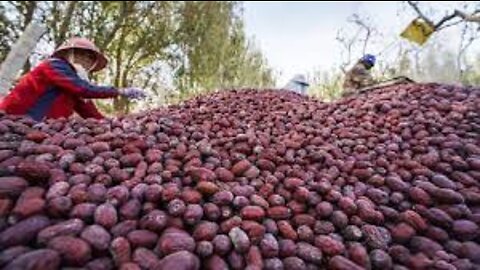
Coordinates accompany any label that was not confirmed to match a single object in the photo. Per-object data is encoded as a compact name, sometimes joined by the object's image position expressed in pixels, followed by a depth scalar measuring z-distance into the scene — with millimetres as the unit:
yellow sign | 6165
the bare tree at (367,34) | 10633
